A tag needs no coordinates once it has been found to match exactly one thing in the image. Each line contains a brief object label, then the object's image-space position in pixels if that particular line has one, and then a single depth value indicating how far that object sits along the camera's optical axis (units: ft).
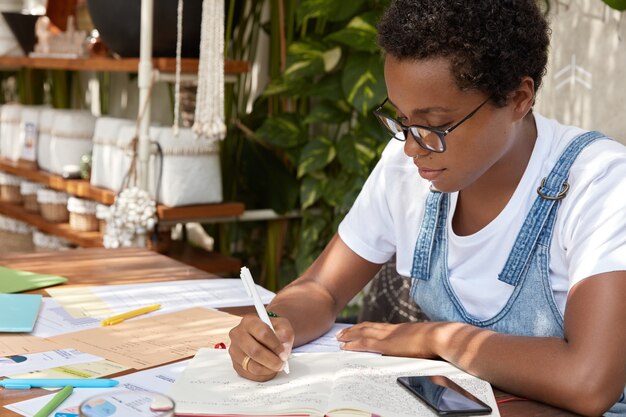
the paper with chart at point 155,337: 4.07
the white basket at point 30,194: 11.44
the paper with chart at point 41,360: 3.80
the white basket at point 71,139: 10.27
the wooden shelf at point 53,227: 9.62
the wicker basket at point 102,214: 9.11
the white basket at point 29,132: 11.16
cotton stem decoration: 8.44
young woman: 3.84
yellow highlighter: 4.56
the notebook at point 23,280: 5.17
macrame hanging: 8.29
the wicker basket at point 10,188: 12.14
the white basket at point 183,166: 8.61
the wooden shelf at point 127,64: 8.64
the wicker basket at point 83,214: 9.81
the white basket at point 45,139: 10.72
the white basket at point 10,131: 11.78
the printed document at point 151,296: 4.86
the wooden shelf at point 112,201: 8.66
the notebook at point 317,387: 3.40
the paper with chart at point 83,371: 3.72
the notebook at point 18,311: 4.37
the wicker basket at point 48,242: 10.94
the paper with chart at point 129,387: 3.37
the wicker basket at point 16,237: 12.04
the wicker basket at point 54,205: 10.55
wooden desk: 5.56
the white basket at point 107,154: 9.14
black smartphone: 3.37
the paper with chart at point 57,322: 4.41
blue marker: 3.59
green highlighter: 3.29
